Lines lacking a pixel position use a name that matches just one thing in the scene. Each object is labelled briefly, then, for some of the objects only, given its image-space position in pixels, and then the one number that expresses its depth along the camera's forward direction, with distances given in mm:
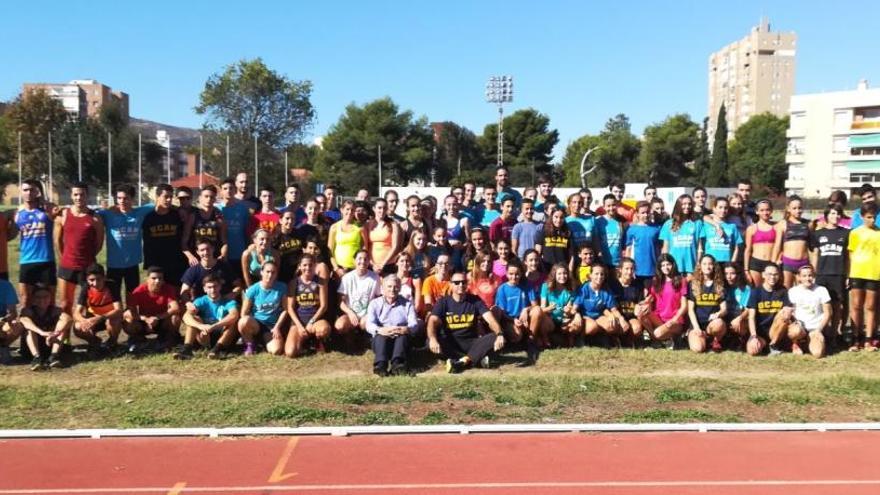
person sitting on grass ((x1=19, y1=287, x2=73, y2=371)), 8102
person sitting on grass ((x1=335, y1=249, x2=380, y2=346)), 8445
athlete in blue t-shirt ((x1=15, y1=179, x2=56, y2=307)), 8438
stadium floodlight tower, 58625
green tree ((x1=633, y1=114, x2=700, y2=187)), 68375
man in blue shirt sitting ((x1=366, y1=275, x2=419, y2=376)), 7961
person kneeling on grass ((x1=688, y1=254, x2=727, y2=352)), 8594
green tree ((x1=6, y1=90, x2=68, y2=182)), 60469
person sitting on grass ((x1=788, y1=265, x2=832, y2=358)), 8508
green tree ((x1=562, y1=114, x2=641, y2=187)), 68812
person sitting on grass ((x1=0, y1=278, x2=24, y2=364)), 8180
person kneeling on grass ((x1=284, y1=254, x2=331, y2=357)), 8414
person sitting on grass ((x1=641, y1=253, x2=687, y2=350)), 8695
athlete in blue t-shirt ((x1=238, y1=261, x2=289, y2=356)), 8391
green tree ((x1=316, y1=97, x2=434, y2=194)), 61000
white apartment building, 69188
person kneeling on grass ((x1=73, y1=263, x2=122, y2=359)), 8312
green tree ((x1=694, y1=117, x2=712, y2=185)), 72000
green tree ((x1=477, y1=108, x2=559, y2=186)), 65000
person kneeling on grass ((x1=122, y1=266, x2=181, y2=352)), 8498
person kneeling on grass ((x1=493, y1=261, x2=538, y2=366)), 8500
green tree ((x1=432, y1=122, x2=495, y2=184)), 64312
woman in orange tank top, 8828
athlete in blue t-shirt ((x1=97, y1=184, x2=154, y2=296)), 8633
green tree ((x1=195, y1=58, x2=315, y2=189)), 65250
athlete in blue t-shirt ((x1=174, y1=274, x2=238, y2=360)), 8352
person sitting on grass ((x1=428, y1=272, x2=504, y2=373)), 8125
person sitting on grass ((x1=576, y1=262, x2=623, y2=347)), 8641
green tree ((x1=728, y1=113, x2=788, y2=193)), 78375
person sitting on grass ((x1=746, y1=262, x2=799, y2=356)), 8547
